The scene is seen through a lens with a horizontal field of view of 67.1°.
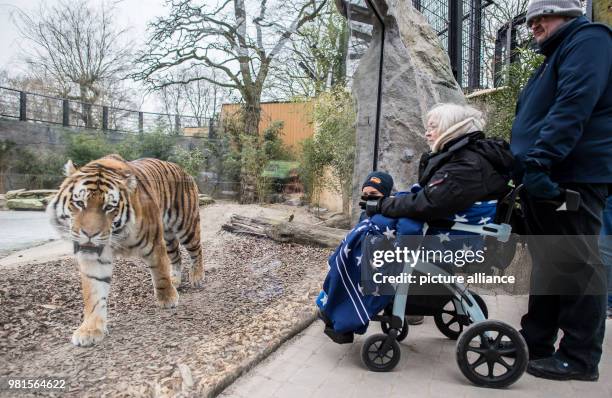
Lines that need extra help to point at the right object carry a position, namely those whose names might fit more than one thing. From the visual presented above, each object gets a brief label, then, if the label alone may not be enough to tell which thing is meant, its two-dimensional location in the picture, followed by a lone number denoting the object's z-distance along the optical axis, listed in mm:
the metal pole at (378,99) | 4238
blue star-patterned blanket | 2246
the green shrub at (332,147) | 4062
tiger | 2006
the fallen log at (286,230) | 3180
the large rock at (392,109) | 4301
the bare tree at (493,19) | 9773
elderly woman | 2121
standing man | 2039
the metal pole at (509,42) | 7505
